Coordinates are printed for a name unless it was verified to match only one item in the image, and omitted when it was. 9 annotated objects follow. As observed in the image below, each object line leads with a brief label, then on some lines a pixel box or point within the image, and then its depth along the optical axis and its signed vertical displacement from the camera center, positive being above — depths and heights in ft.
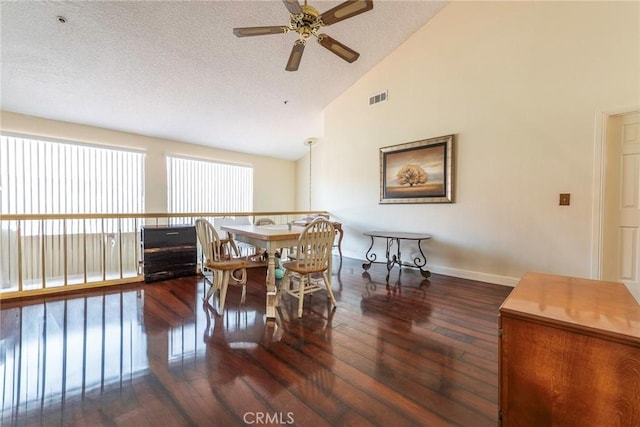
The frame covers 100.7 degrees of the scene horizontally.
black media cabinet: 11.96 -1.96
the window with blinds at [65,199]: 13.87 +0.67
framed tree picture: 12.95 +2.05
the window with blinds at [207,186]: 19.66 +1.96
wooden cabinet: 2.75 -1.70
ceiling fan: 7.23 +5.60
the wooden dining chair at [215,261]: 8.66 -1.75
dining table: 7.99 -1.03
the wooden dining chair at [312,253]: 8.28 -1.39
